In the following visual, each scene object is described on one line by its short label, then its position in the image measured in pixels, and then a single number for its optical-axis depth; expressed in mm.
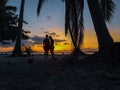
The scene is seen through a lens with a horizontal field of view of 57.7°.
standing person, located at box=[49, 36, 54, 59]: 6853
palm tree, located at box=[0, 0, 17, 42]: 12664
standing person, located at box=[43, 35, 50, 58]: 6807
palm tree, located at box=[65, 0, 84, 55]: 6543
